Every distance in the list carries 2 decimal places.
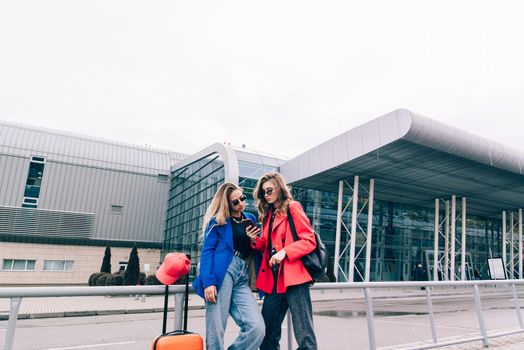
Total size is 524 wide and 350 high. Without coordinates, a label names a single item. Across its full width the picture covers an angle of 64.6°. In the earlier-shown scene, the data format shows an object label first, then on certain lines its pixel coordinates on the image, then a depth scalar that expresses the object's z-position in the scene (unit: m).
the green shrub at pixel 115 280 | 20.84
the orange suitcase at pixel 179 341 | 3.09
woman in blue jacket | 3.38
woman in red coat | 3.59
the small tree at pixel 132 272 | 19.61
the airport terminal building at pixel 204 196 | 21.17
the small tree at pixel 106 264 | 25.69
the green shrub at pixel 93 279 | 23.13
